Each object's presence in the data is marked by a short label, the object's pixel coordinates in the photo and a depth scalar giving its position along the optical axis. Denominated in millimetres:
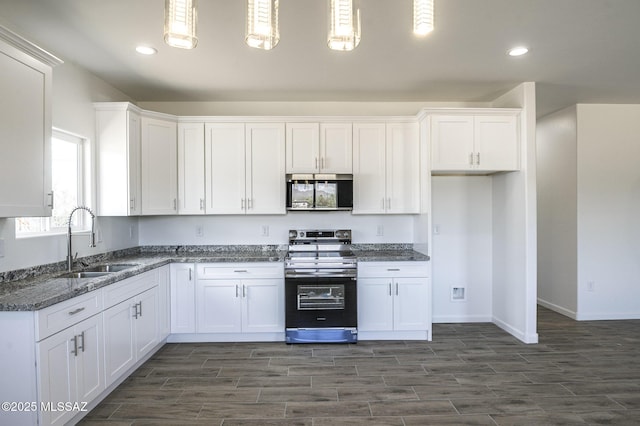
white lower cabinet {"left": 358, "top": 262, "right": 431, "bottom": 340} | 3752
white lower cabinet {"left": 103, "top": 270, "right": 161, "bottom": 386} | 2621
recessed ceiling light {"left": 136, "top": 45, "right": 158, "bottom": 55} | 2922
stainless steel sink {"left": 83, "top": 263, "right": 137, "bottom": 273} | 3205
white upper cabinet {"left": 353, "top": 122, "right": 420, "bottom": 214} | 4047
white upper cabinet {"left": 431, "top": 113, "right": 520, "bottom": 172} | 3801
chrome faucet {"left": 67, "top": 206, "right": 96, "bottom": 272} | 2936
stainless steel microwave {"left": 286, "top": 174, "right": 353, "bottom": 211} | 3938
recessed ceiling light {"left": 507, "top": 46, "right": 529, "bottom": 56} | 2951
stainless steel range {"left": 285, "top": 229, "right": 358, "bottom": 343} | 3635
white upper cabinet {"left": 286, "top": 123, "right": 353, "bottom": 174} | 4023
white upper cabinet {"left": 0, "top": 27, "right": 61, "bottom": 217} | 2066
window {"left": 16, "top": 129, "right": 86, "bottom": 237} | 2963
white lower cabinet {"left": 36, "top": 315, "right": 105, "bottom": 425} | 1961
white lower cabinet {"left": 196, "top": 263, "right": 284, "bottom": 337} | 3723
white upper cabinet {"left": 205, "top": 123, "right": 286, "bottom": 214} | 4027
